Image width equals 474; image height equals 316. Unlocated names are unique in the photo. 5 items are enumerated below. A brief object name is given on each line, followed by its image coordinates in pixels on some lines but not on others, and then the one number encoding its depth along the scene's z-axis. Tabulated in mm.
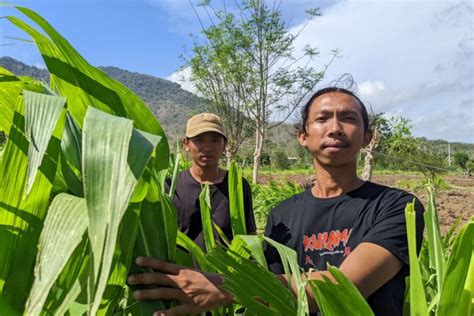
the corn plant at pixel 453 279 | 609
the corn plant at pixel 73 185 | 447
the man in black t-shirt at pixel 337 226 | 737
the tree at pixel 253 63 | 12398
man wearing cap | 1873
